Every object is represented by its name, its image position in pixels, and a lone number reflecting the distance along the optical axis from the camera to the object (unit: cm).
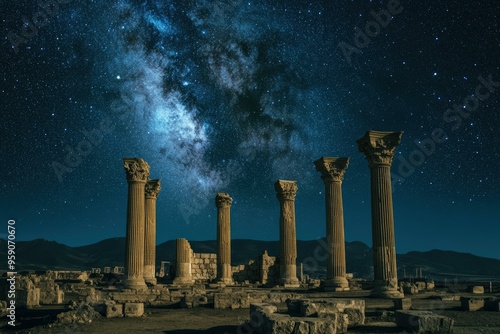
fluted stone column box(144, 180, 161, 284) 2723
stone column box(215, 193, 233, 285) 3053
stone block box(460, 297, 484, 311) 1451
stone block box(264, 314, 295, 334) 862
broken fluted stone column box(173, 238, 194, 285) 3061
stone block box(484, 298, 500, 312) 1446
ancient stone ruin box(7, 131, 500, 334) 1058
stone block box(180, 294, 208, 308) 1714
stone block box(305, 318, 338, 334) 855
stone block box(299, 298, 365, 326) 1068
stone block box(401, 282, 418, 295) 2272
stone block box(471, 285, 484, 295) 2481
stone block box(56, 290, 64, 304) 1905
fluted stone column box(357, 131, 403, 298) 1891
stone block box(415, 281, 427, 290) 2839
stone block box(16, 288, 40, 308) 1709
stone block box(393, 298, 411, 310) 1369
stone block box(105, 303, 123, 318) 1393
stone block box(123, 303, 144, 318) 1417
